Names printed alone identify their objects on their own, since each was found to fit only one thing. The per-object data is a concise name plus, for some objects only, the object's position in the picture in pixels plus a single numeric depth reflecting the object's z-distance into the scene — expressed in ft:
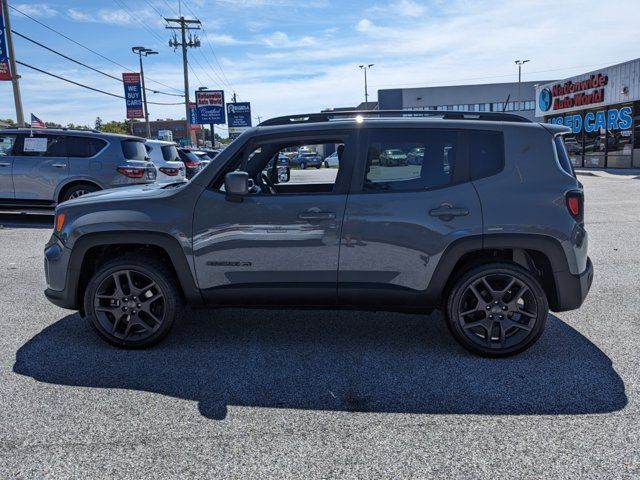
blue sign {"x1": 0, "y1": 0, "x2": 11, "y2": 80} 59.52
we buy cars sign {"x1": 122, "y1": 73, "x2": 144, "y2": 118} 116.57
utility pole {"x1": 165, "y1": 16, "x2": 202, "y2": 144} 147.09
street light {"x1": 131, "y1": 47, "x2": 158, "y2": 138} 143.74
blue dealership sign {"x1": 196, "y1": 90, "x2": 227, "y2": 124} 171.32
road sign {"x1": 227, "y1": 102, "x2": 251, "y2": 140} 206.80
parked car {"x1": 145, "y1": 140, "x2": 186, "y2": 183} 43.19
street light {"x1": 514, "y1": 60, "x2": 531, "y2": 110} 215.72
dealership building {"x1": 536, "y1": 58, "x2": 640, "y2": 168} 87.35
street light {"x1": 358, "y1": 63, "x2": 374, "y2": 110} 252.21
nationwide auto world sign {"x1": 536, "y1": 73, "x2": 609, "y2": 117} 94.99
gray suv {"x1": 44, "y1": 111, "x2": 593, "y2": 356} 12.84
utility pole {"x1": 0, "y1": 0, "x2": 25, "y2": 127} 59.31
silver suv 34.78
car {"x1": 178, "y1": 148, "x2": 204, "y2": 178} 60.59
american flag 63.46
